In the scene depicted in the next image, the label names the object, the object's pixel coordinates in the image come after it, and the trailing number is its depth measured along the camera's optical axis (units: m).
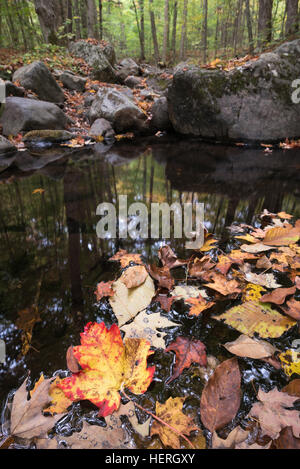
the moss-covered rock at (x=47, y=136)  4.53
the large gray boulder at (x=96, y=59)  8.82
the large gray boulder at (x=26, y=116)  4.51
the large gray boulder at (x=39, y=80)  5.59
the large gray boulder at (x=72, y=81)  7.00
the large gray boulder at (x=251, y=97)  4.38
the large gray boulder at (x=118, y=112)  5.37
